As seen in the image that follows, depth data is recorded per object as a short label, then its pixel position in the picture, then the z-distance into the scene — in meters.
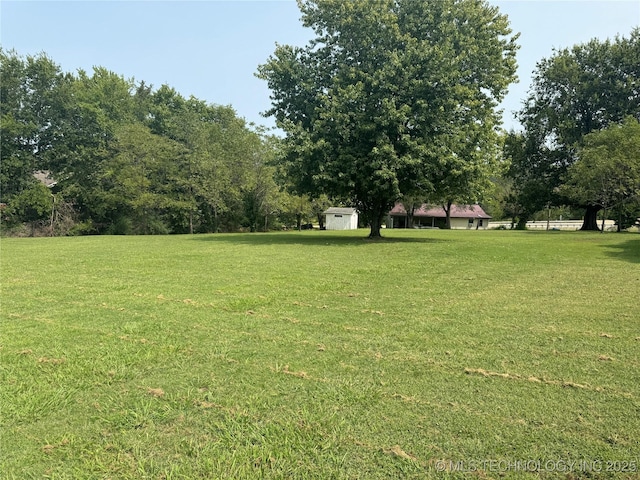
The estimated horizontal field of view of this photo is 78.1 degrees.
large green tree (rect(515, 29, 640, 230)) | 34.81
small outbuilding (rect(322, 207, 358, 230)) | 54.16
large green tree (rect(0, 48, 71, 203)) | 31.66
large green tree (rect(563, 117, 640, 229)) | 26.50
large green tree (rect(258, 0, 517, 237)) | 16.39
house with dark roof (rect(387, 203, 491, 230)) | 61.12
